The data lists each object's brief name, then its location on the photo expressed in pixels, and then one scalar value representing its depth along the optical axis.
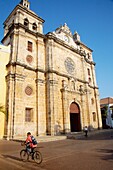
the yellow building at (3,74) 15.81
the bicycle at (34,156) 6.54
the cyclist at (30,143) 6.95
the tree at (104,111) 33.48
